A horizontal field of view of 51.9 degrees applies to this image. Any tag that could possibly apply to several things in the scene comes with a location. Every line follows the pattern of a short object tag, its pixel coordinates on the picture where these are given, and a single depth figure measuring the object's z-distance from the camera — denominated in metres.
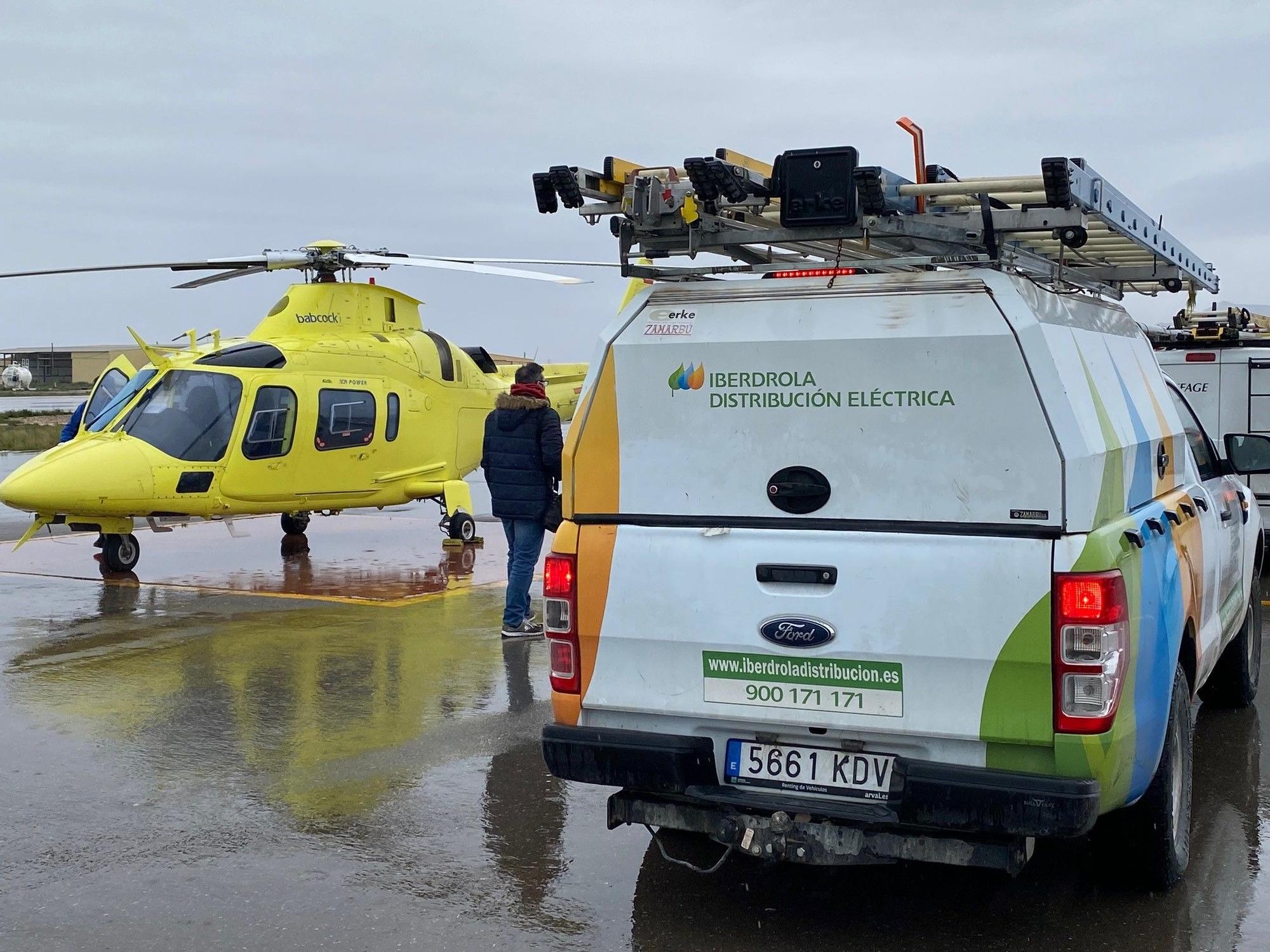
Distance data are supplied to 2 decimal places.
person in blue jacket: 14.99
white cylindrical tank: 89.75
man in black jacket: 9.32
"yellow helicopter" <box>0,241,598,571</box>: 12.50
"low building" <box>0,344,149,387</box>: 96.19
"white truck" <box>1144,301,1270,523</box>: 11.77
